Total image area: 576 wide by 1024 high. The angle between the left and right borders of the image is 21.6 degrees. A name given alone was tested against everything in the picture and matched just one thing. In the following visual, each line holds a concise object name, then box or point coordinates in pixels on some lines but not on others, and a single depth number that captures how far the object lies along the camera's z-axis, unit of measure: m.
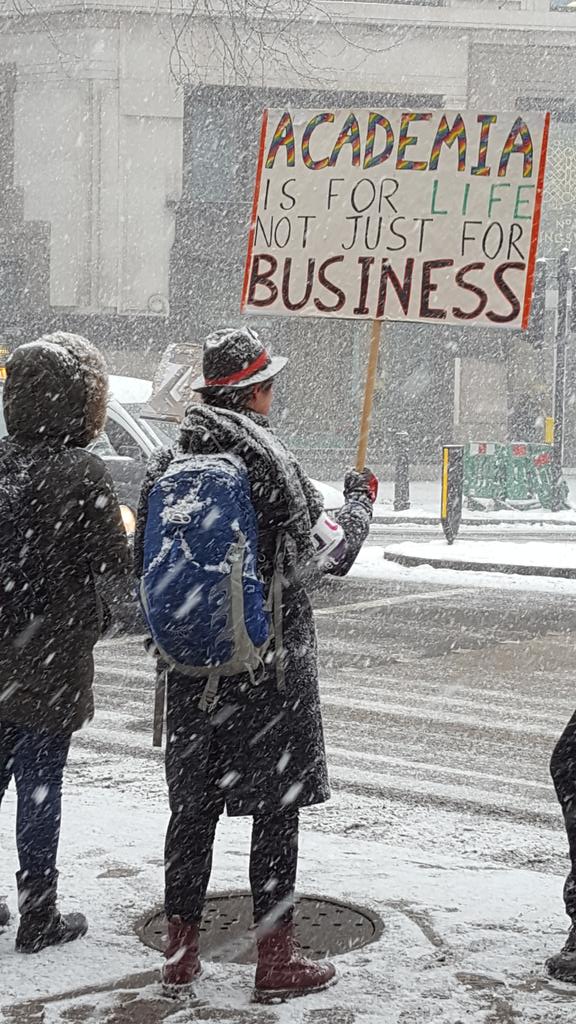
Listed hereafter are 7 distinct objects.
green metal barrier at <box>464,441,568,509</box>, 24.47
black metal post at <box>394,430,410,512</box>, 24.67
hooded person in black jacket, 4.29
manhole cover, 4.39
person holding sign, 3.90
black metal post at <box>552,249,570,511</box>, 23.73
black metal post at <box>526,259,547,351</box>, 22.69
